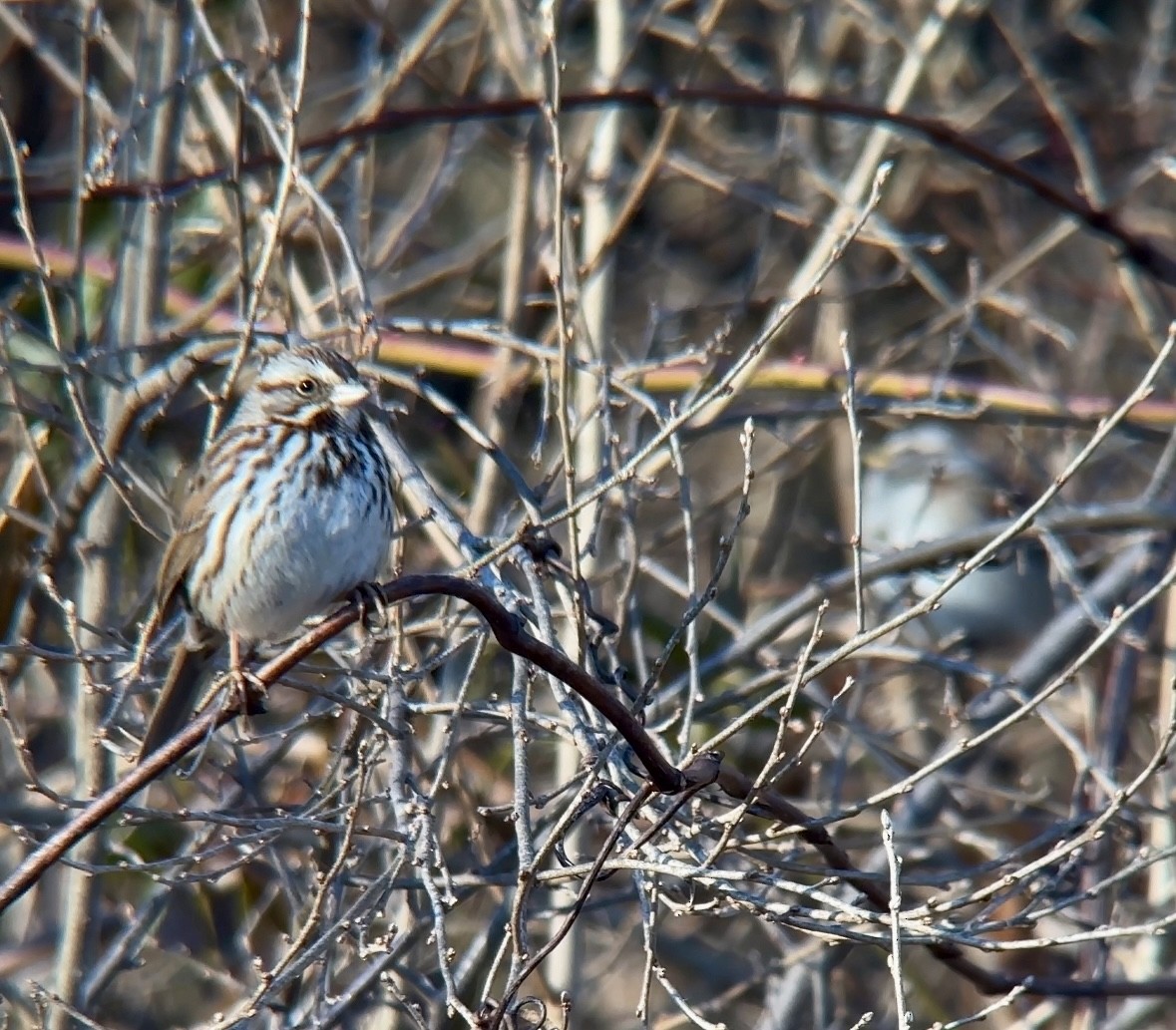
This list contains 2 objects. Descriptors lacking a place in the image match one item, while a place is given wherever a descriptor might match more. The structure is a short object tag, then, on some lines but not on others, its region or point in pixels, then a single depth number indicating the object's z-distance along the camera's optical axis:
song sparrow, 7.82
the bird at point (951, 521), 12.75
